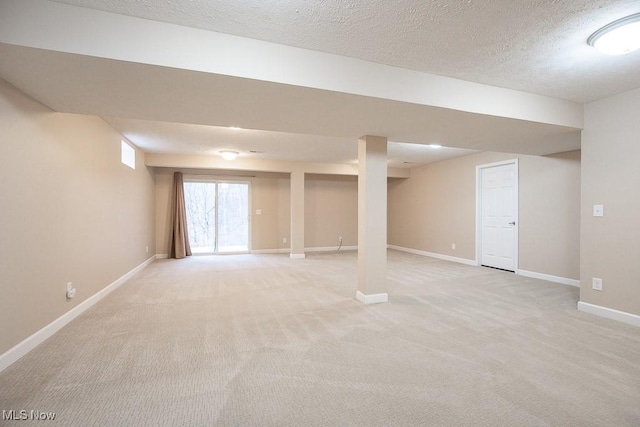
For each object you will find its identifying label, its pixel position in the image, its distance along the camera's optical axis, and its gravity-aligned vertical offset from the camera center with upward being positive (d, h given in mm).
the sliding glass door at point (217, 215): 7355 -66
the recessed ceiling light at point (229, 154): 5582 +1166
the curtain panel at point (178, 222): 6902 -235
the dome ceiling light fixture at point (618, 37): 1744 +1145
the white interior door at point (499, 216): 5291 -36
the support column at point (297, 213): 7121 -1
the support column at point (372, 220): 3477 -81
